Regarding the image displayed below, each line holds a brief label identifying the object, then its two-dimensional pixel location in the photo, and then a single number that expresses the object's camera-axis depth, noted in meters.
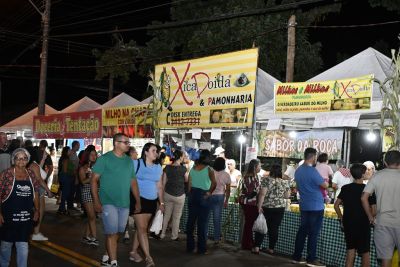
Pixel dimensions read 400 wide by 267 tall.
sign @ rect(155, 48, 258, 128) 11.77
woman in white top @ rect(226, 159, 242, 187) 12.52
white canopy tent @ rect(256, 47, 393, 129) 12.12
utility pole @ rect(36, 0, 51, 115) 23.81
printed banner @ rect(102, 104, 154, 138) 15.41
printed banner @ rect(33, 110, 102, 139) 18.62
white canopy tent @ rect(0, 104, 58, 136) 24.72
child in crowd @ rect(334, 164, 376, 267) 7.28
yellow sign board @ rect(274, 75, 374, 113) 11.04
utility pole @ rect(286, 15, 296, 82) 17.28
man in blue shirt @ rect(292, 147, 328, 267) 8.58
